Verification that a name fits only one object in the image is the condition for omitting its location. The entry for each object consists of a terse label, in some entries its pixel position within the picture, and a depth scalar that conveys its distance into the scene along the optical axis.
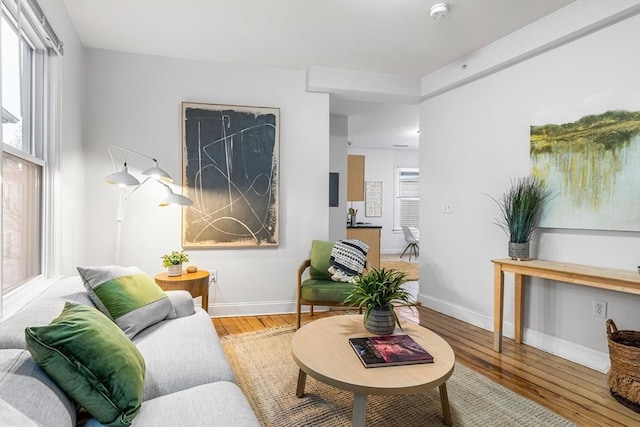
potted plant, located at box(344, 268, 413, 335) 2.03
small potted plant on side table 3.10
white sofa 1.02
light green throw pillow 1.91
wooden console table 2.21
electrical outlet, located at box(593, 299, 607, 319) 2.60
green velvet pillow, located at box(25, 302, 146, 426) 1.11
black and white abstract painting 3.66
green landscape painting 2.43
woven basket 2.08
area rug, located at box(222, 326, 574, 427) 1.95
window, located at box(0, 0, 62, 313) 1.94
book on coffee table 1.74
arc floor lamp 2.71
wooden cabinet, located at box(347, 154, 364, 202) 6.53
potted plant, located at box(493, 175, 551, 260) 2.89
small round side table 2.96
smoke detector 2.65
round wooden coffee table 1.56
